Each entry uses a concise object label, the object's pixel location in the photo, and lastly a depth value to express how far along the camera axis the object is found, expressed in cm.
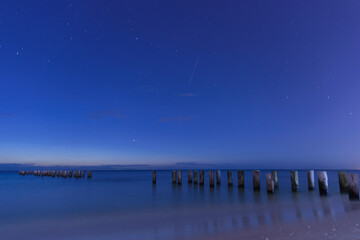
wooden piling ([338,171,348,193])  1272
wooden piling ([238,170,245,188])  1732
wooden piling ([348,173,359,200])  1069
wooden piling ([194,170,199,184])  2052
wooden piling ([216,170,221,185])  1903
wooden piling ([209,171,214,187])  1844
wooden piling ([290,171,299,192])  1510
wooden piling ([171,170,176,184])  2252
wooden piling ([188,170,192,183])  2191
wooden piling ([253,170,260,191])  1541
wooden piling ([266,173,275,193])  1415
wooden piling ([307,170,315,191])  1469
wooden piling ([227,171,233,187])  1825
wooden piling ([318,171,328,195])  1304
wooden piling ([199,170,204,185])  1977
